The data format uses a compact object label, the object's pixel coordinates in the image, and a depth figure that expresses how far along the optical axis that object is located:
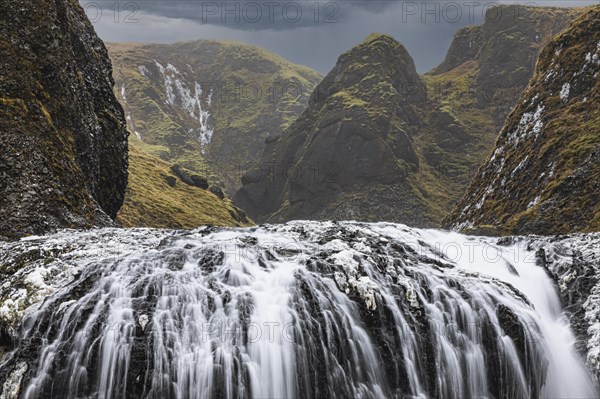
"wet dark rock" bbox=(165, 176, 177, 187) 134.14
